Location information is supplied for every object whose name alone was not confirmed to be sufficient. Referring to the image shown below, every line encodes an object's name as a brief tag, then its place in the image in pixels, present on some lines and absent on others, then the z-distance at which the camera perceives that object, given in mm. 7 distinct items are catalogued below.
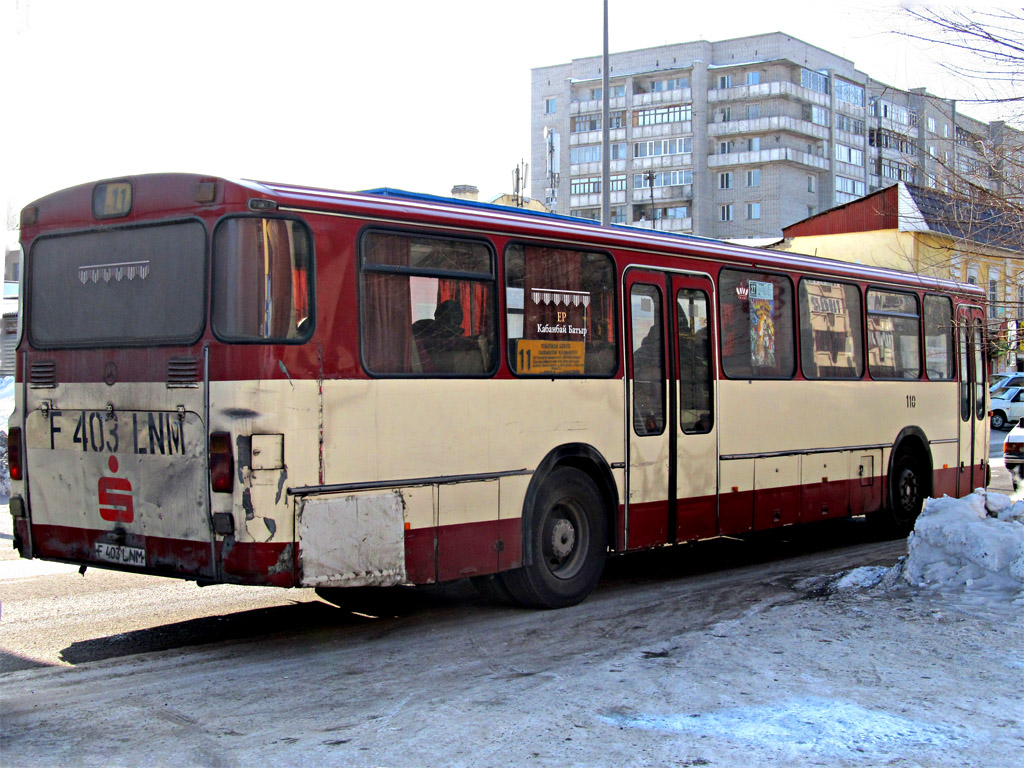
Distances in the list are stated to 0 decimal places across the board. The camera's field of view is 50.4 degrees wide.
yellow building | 10789
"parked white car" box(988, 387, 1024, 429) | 37000
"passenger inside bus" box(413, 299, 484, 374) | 7594
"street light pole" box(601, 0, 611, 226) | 22969
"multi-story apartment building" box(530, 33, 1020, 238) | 83938
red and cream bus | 6750
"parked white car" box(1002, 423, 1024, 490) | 17031
